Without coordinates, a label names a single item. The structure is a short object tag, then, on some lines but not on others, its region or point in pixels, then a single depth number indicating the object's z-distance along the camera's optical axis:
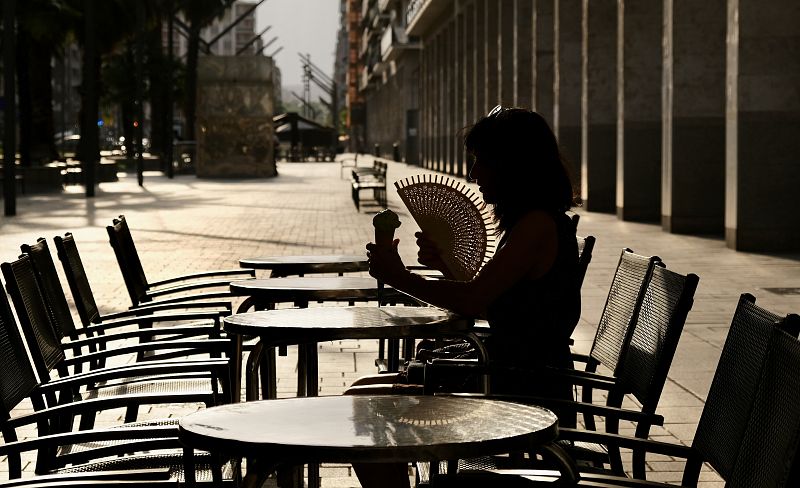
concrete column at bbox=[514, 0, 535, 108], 38.38
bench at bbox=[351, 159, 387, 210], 28.28
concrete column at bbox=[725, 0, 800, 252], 17.61
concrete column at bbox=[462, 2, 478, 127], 50.81
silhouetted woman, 4.56
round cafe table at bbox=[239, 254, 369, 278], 7.25
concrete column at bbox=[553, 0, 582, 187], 31.52
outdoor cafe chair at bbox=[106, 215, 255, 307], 7.49
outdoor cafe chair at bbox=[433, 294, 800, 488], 2.98
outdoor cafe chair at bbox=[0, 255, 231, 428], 4.74
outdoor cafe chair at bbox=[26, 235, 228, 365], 5.67
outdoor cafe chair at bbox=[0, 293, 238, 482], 3.72
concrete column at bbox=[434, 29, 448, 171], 60.09
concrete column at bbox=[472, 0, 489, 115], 48.06
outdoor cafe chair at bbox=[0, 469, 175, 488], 3.54
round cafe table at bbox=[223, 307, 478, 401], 4.62
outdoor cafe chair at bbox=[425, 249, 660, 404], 4.97
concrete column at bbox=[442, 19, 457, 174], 56.97
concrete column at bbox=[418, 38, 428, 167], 71.38
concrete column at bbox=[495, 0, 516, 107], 42.25
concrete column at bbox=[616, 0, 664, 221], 24.41
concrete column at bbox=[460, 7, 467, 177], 52.59
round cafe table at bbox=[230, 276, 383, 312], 5.96
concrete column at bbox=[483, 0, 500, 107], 45.06
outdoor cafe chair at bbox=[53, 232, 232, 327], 6.32
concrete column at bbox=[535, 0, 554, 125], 34.59
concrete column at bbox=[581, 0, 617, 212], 27.86
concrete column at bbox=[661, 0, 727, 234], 21.05
